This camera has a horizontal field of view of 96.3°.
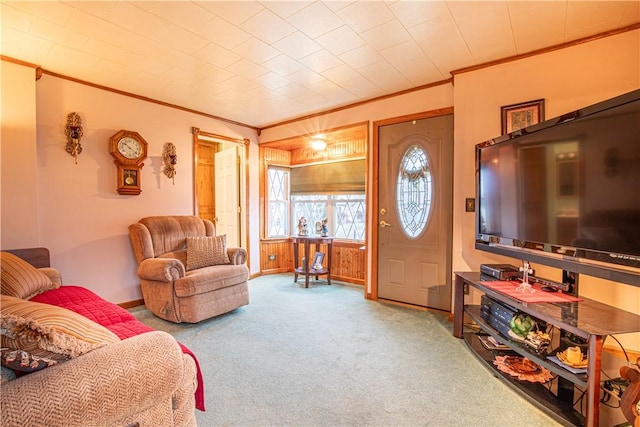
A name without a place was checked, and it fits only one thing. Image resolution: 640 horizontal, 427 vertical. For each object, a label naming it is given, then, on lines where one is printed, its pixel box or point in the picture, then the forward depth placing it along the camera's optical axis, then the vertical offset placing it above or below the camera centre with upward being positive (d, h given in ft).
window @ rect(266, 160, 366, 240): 14.73 +0.68
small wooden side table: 13.57 -2.29
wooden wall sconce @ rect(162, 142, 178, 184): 11.78 +2.15
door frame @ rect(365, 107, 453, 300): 11.57 -0.05
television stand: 4.32 -2.39
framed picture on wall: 7.84 +2.70
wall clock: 10.41 +2.02
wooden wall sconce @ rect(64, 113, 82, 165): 9.42 +2.61
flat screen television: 4.45 +0.49
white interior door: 14.64 +1.03
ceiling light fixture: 14.34 +3.39
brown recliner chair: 8.93 -2.03
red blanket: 5.11 -2.10
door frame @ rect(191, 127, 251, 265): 14.79 +1.14
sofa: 2.38 -1.52
